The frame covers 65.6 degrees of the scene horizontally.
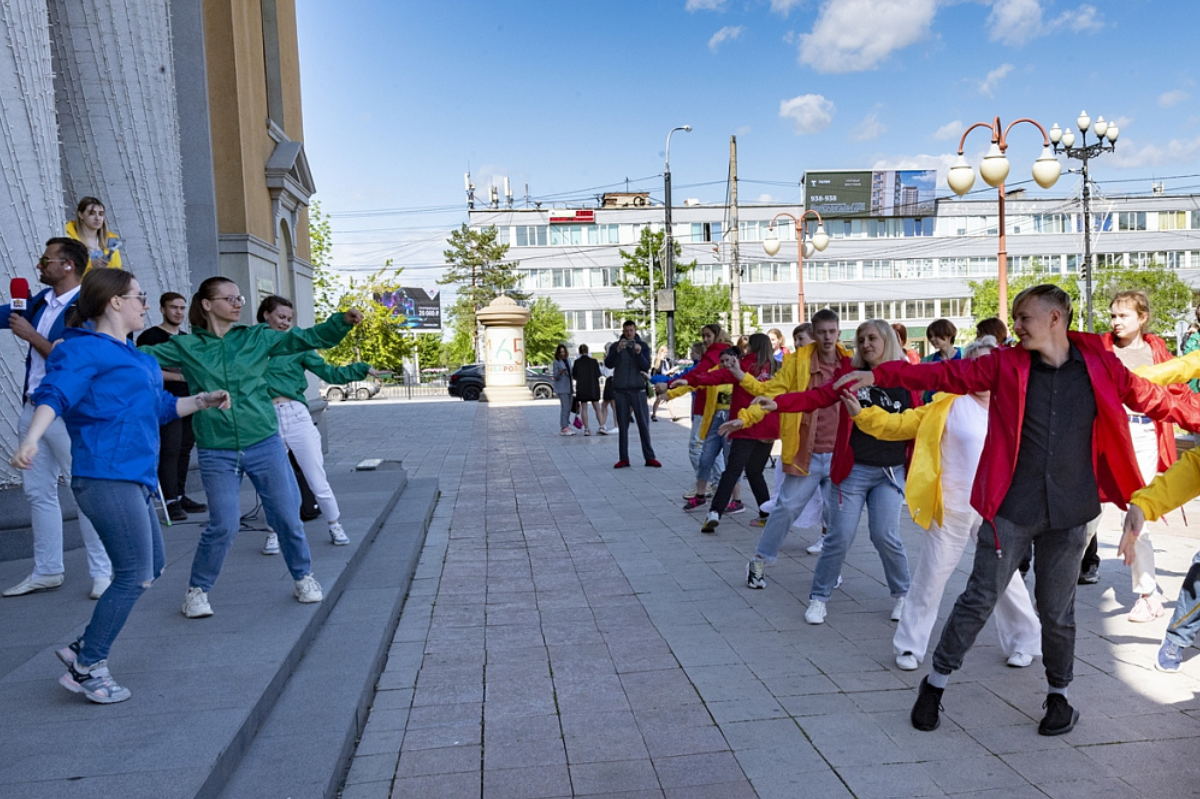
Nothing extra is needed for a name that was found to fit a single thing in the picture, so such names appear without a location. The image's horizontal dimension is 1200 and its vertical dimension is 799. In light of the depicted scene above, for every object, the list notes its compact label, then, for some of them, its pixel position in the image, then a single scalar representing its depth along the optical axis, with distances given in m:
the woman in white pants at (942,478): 4.50
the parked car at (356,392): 46.59
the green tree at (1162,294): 53.72
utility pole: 27.64
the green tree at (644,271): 63.72
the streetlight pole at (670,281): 26.67
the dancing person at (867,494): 5.27
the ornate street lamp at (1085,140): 23.50
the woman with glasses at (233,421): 4.90
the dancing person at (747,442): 7.66
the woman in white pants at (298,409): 6.14
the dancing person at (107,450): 3.66
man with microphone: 5.18
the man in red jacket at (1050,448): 3.67
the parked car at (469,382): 41.16
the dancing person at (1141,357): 5.61
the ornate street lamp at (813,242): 26.62
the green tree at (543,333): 75.81
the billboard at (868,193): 81.06
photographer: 13.43
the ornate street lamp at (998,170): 13.06
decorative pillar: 35.75
